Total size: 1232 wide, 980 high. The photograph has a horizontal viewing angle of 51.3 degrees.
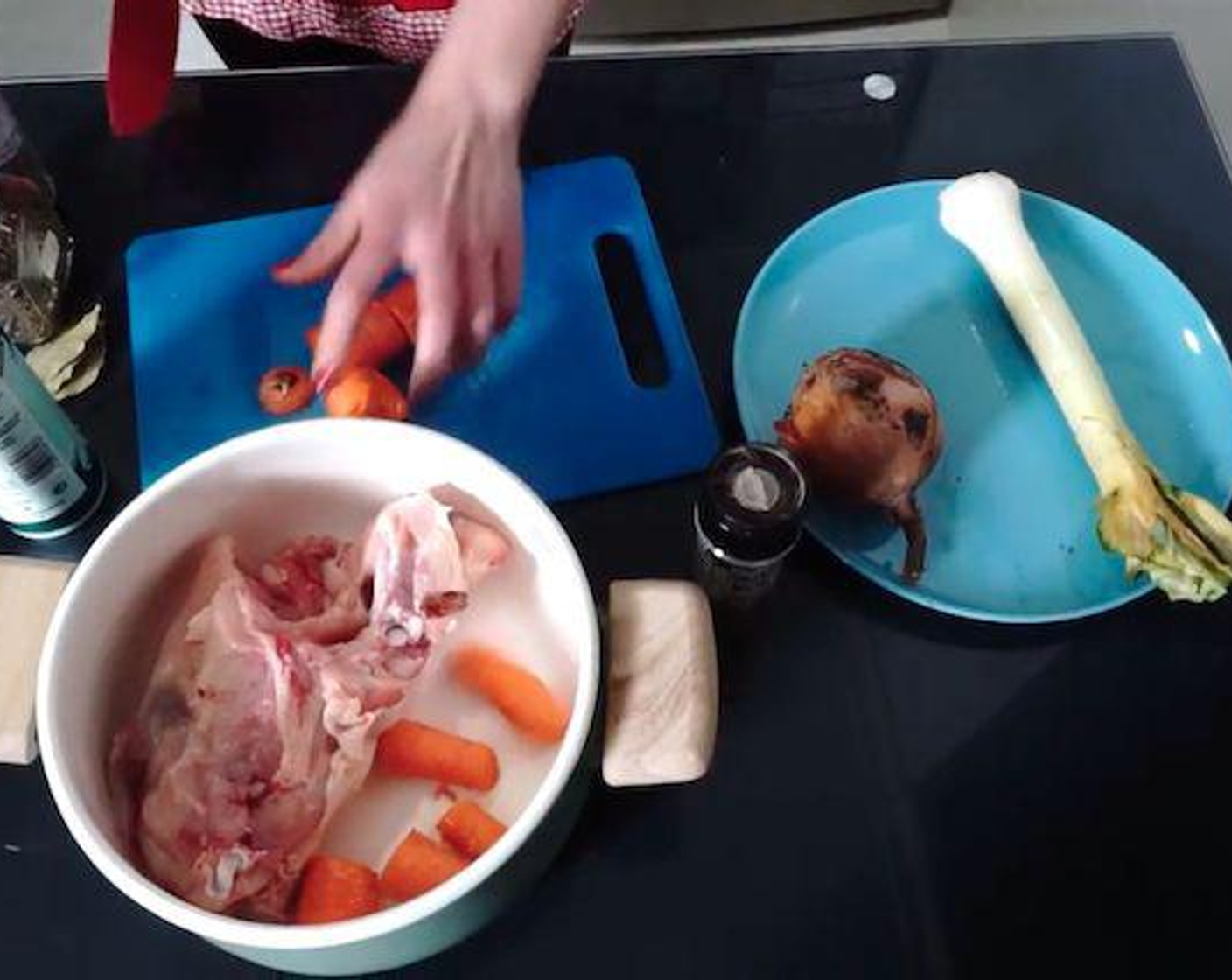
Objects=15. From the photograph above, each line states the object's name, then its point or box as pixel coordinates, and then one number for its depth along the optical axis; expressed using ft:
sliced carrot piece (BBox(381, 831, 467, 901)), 1.84
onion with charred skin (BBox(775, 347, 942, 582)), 2.16
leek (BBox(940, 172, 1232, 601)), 2.19
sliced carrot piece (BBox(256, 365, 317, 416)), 2.33
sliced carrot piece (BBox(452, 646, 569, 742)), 1.93
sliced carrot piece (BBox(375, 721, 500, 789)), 1.94
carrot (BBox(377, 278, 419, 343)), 2.35
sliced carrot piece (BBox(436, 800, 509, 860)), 1.87
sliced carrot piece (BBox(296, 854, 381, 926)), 1.78
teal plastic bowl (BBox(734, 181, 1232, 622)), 2.29
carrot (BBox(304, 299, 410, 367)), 2.32
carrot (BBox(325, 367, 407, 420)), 2.21
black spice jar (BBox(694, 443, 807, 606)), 1.89
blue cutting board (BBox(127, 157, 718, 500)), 2.35
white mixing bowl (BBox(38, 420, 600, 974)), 1.55
